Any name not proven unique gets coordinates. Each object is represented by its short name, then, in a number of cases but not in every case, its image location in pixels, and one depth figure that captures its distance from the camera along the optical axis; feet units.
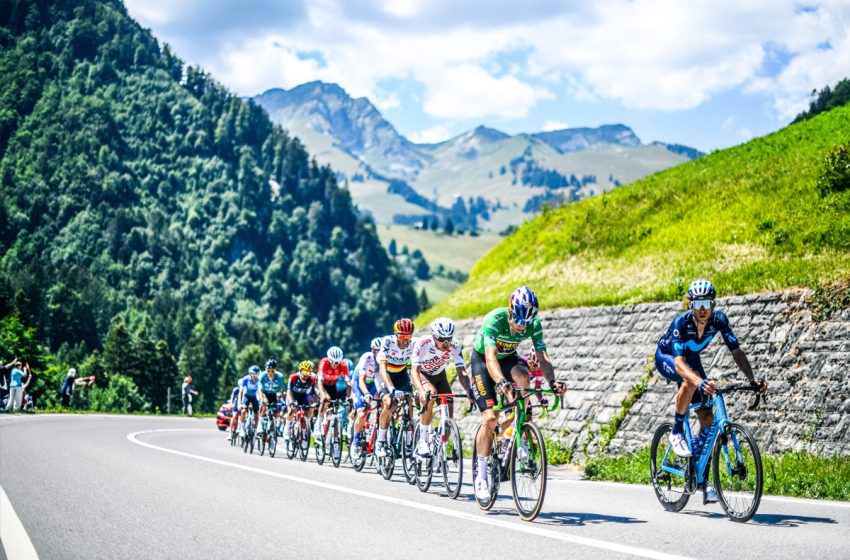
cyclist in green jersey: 28.30
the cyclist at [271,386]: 67.00
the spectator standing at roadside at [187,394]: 143.78
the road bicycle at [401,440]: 40.22
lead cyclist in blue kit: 27.99
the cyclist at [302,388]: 60.75
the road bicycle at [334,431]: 54.29
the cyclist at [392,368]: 42.65
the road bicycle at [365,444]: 47.65
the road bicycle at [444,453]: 35.42
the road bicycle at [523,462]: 27.20
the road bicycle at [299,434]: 60.08
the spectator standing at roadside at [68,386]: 127.24
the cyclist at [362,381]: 48.65
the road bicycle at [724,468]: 26.18
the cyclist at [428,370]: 37.14
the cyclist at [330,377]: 55.85
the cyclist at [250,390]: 71.51
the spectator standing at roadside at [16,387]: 109.46
